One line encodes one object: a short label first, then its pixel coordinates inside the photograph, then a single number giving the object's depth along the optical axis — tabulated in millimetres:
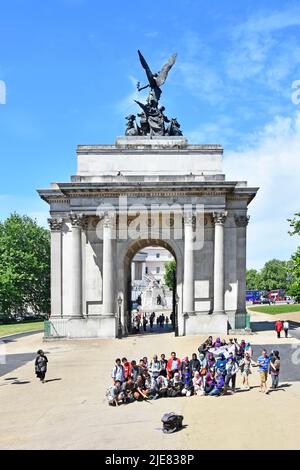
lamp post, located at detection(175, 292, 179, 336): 36975
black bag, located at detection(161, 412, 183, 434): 12180
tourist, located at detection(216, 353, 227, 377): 16797
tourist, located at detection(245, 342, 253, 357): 20873
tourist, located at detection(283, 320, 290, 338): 32406
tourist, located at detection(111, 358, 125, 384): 16484
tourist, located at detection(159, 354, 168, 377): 17578
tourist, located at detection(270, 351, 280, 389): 17109
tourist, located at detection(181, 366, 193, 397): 16938
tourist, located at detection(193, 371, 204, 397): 16938
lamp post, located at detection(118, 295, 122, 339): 37075
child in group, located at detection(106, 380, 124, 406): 15734
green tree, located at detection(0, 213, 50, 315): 61625
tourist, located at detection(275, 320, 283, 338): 32688
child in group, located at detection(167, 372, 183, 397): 16881
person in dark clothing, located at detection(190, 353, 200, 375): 17672
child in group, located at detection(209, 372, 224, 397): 16719
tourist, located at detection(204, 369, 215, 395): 16922
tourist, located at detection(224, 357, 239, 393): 16844
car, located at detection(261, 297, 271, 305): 104388
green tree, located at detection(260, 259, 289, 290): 141125
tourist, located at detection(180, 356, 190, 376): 17444
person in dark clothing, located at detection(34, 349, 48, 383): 19972
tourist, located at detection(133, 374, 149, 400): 16453
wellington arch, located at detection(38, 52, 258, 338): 36281
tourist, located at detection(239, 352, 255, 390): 17797
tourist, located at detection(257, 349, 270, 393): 16953
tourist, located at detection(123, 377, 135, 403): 16188
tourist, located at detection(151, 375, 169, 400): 16766
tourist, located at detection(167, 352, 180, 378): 17516
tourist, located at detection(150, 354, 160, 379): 17203
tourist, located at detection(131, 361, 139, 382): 17077
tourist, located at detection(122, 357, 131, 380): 16797
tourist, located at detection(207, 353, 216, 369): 17895
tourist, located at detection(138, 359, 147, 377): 17156
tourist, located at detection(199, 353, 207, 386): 17406
